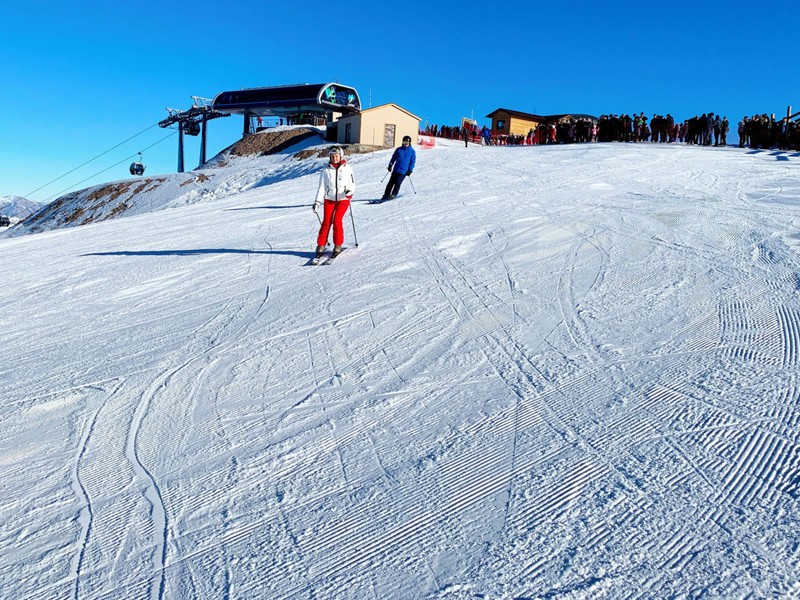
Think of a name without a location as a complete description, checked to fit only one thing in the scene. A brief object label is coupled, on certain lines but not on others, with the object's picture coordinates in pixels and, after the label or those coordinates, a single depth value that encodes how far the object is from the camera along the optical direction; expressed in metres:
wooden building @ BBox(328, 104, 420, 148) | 42.06
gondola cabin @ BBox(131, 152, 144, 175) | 58.62
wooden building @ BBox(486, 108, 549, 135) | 49.97
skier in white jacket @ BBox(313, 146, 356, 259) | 8.19
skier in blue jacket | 12.95
